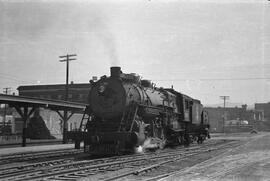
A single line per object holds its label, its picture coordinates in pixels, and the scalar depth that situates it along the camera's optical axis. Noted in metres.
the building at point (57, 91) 77.56
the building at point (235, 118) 91.62
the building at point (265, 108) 126.41
